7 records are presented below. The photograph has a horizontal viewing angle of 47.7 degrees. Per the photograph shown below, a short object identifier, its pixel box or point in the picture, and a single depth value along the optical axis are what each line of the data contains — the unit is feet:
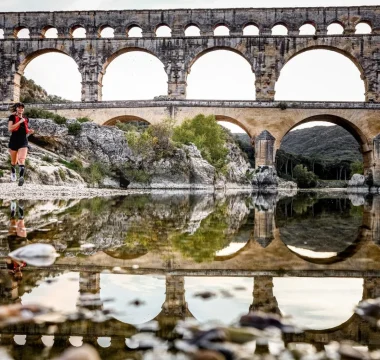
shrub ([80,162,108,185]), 49.52
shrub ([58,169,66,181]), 43.13
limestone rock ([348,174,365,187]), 86.02
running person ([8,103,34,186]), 26.78
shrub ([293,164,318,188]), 153.79
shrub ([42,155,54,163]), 45.24
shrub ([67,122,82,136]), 58.34
